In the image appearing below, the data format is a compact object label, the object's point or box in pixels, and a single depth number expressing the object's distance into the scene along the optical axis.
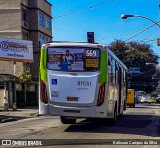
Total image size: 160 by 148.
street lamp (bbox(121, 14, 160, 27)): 27.95
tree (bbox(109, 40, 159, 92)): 75.62
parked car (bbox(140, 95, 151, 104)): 83.20
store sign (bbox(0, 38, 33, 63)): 43.53
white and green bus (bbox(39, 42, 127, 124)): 14.91
